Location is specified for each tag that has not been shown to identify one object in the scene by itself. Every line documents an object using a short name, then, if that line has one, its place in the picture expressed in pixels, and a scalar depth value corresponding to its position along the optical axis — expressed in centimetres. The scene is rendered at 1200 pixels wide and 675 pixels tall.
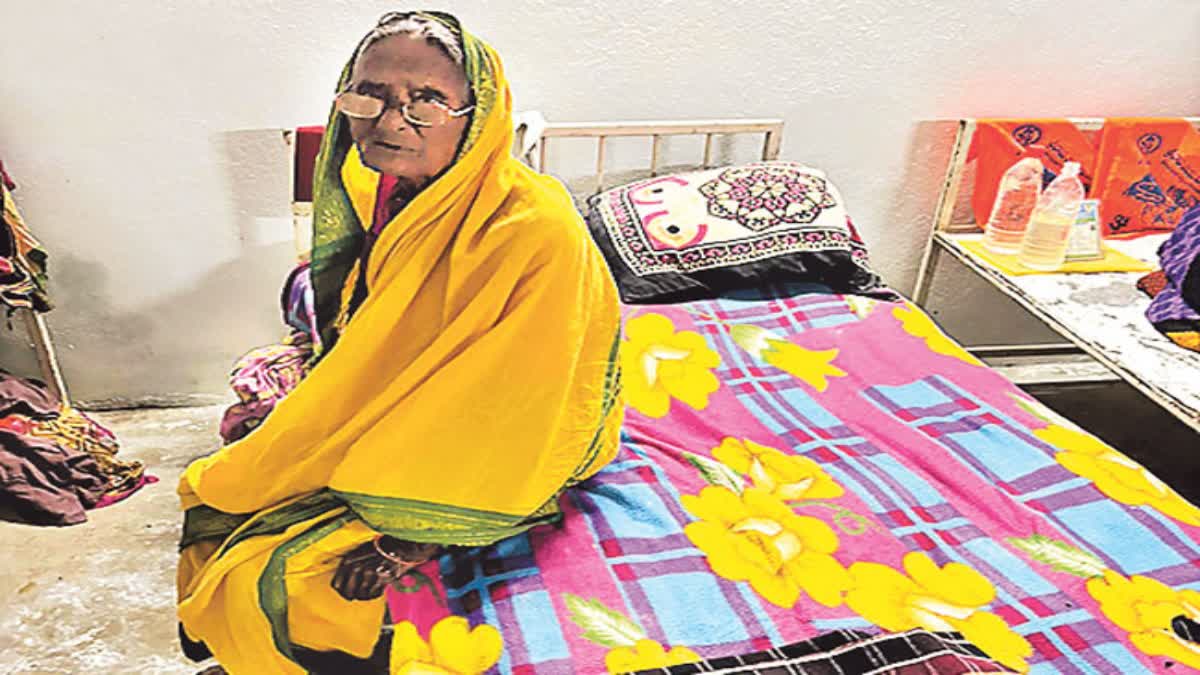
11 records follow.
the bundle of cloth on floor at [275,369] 162
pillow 197
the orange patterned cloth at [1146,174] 236
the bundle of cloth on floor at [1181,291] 189
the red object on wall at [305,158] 187
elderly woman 104
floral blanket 115
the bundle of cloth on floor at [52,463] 183
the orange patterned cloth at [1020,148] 231
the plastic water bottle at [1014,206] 227
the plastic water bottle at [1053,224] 218
